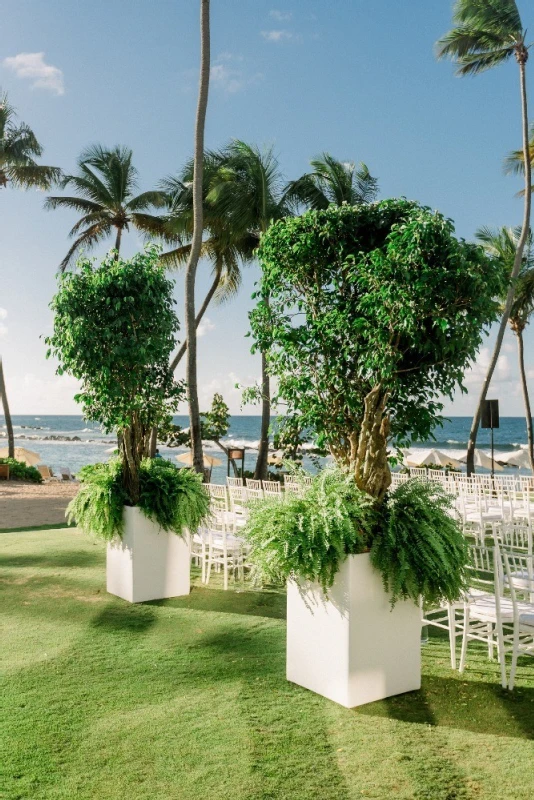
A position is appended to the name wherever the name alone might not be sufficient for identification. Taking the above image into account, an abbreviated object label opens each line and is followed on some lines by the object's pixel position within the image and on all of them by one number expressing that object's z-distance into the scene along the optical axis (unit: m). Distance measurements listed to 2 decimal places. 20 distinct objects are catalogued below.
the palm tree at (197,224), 11.41
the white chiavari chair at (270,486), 10.93
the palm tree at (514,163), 20.50
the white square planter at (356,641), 4.24
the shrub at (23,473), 21.41
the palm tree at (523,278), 21.72
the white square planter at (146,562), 6.71
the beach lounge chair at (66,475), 25.50
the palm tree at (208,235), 17.87
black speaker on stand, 15.62
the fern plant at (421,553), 4.25
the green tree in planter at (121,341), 6.62
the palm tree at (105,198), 20.70
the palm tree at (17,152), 21.73
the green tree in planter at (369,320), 4.20
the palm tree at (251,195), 16.41
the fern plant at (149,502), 6.83
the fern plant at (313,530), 4.26
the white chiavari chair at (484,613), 4.41
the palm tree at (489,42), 17.55
